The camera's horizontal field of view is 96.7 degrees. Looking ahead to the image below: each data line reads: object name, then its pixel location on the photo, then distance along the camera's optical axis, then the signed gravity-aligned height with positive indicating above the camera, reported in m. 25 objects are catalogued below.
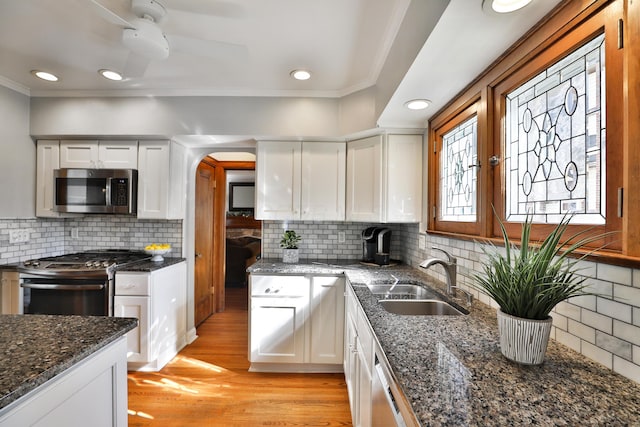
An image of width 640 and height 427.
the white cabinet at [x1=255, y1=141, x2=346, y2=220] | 2.78 +0.34
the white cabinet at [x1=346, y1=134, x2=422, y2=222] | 2.50 +0.34
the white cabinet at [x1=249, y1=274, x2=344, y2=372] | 2.43 -0.89
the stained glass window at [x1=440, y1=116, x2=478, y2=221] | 1.79 +0.31
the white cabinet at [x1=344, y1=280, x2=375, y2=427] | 1.36 -0.84
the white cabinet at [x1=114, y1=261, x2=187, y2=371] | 2.42 -0.84
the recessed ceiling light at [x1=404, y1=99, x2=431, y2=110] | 1.95 +0.80
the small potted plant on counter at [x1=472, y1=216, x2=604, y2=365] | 0.85 -0.24
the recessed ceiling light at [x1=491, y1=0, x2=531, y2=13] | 1.03 +0.78
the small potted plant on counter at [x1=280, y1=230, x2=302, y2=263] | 2.80 -0.31
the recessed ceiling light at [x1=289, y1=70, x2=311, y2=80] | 2.28 +1.16
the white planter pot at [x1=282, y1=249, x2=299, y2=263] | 2.80 -0.38
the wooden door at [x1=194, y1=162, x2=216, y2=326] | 3.36 -0.35
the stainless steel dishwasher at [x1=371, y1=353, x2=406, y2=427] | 0.90 -0.65
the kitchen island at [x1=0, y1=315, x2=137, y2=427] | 0.77 -0.47
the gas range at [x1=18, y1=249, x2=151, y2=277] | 2.33 -0.43
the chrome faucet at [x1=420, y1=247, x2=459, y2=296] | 1.68 -0.34
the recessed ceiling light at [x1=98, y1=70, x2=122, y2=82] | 2.32 +1.16
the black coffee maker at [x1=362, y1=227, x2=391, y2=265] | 2.69 -0.27
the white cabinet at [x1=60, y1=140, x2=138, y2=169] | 2.77 +0.58
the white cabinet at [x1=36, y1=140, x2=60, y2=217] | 2.76 +0.38
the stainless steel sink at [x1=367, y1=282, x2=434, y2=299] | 1.94 -0.51
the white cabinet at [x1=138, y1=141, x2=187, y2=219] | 2.74 +0.35
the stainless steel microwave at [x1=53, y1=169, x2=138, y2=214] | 2.68 +0.23
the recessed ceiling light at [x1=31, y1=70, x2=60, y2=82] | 2.35 +1.17
